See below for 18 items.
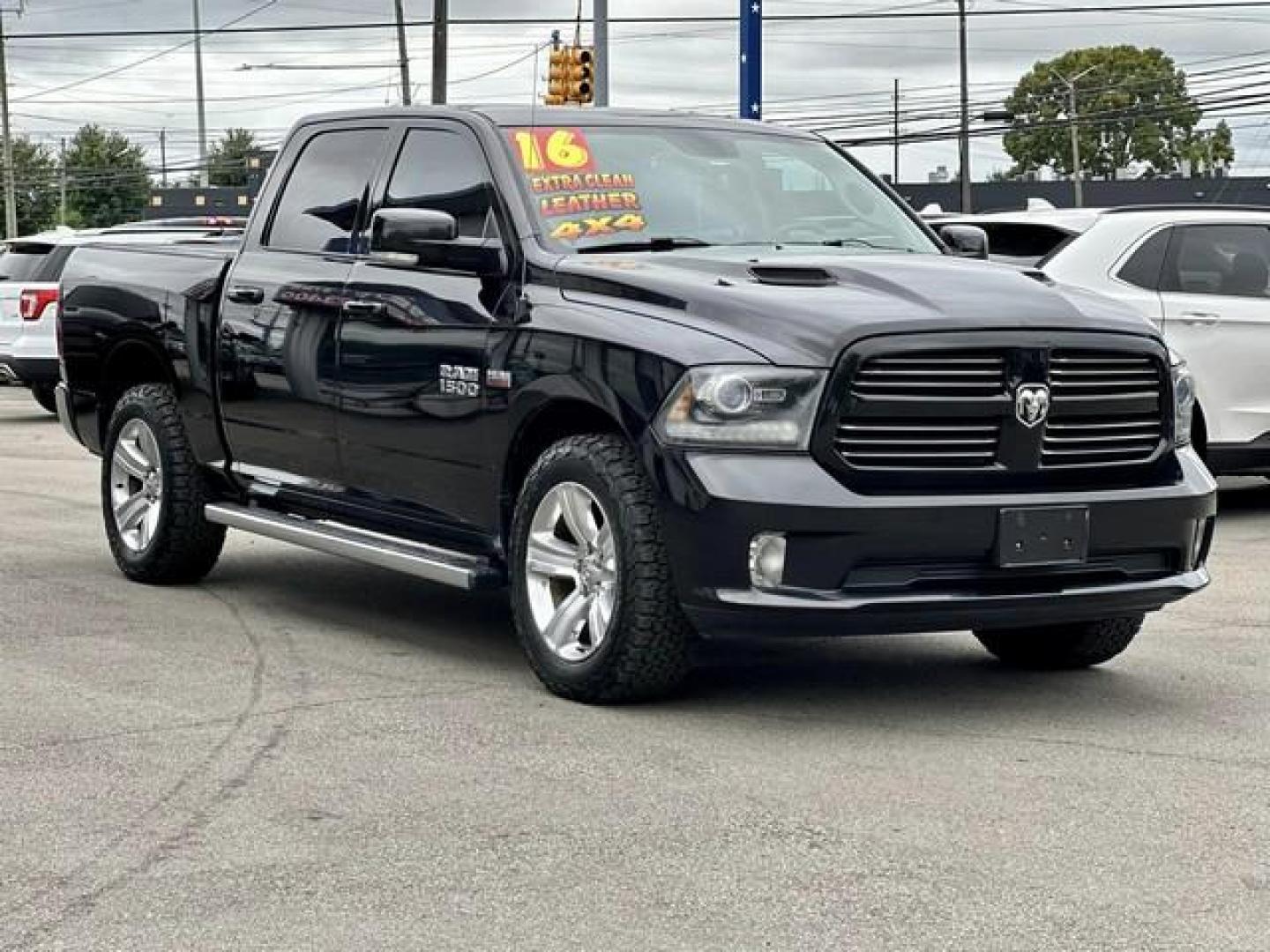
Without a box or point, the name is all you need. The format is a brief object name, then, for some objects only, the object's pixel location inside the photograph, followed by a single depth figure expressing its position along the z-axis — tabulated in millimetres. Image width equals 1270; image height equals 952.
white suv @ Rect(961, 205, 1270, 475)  11922
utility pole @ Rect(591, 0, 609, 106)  27156
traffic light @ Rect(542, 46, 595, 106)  29516
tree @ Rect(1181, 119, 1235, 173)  127500
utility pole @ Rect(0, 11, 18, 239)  72188
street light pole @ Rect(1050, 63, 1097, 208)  78038
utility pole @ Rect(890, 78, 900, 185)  92188
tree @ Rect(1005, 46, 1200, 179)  114538
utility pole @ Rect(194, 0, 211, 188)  85312
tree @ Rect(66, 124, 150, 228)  131625
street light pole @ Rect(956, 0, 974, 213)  57938
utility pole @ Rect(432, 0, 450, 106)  39219
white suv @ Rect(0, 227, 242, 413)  20984
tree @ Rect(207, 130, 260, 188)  126438
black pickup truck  6363
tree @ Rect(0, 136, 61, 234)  130125
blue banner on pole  21156
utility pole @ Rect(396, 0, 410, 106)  46812
